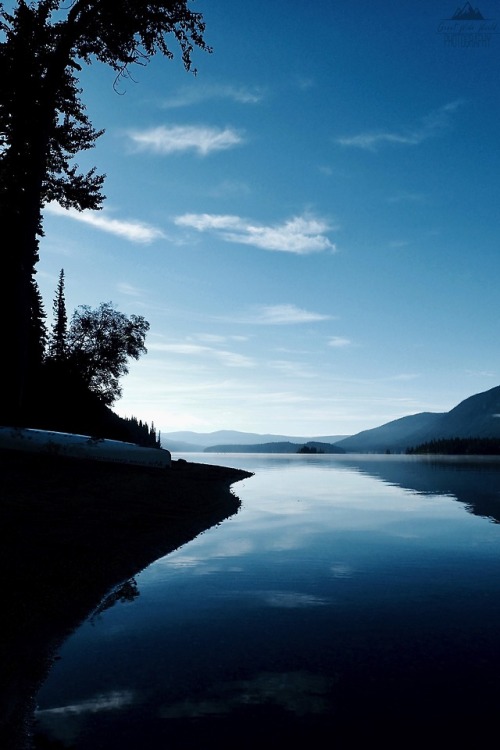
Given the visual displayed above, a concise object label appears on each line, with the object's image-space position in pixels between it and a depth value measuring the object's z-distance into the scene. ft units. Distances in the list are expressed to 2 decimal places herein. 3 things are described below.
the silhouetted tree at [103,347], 249.96
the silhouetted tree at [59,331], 247.15
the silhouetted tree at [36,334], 204.38
